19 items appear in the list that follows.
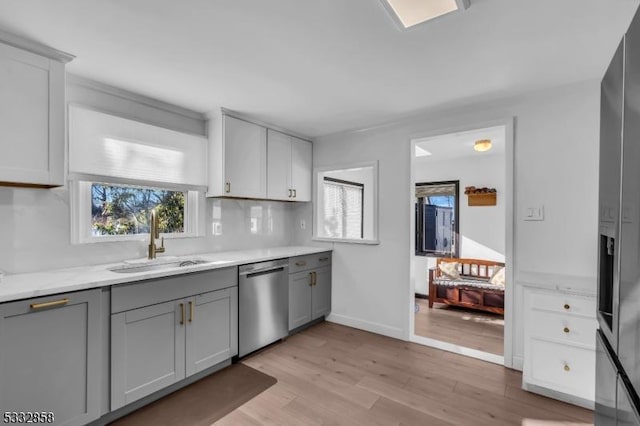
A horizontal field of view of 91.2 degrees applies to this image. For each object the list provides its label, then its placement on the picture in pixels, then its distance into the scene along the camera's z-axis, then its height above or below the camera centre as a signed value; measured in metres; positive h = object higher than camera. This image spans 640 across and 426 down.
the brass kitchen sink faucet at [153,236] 2.62 -0.22
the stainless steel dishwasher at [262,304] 2.78 -0.89
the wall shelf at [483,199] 4.72 +0.20
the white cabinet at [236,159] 3.01 +0.52
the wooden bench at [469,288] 4.08 -1.03
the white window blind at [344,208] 4.97 +0.05
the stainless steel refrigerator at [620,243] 0.83 -0.09
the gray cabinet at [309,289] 3.35 -0.88
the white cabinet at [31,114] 1.78 +0.57
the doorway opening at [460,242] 3.39 -0.49
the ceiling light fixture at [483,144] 3.74 +0.81
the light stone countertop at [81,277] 1.63 -0.42
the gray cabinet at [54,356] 1.57 -0.79
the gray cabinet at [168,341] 1.99 -0.95
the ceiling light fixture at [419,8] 1.49 +1.00
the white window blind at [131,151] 2.31 +0.50
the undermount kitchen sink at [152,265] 2.38 -0.45
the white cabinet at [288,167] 3.53 +0.52
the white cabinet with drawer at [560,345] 2.11 -0.93
